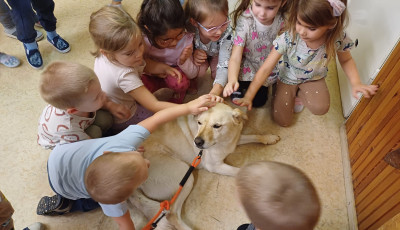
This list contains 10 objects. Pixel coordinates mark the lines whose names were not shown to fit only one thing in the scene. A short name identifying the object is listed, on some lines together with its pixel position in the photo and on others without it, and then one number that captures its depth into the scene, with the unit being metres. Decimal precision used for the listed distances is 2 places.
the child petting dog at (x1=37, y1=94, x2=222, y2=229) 1.22
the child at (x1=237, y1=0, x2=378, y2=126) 1.57
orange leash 1.69
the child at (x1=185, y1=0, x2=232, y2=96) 1.79
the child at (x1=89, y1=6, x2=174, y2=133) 1.60
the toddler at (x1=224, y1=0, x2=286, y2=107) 1.88
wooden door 1.48
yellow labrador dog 1.76
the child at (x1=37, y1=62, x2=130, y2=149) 1.44
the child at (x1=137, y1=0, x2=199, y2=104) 1.70
